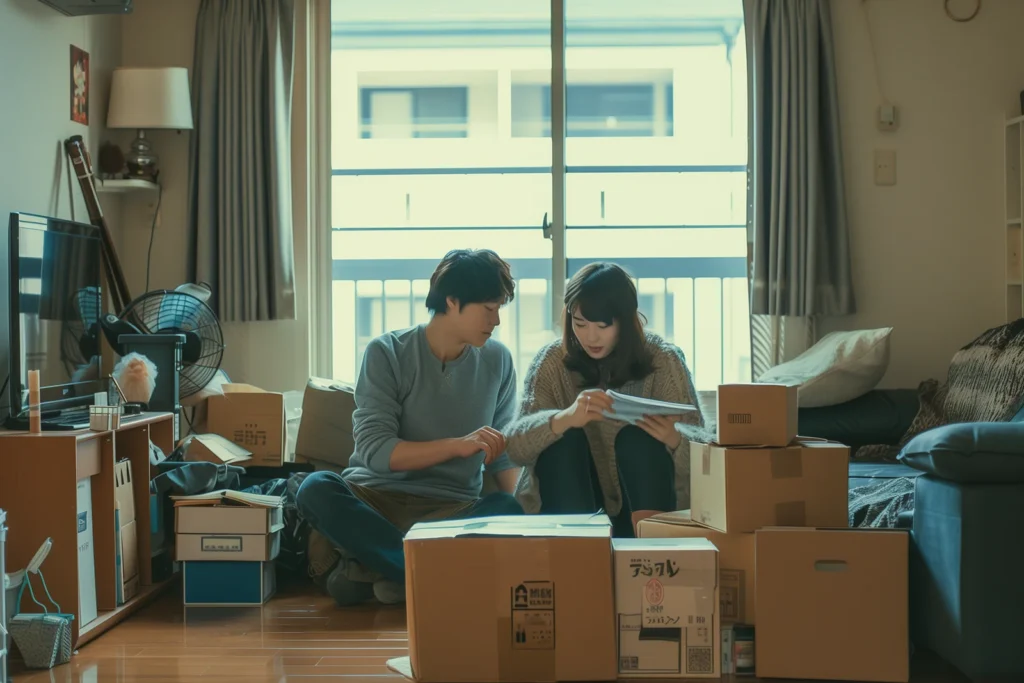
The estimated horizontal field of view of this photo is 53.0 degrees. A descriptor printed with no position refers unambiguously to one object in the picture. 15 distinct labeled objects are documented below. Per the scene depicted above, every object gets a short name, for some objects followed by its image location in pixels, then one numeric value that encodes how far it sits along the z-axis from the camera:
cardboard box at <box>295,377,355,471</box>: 3.48
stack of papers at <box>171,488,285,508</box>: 2.87
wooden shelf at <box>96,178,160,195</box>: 3.70
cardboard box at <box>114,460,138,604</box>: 2.75
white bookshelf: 3.77
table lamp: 3.67
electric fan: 3.27
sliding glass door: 3.98
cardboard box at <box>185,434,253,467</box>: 3.21
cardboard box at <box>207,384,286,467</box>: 3.46
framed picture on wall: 3.53
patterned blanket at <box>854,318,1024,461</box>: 3.03
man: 2.77
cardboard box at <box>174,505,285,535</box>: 2.86
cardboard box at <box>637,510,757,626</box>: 2.24
